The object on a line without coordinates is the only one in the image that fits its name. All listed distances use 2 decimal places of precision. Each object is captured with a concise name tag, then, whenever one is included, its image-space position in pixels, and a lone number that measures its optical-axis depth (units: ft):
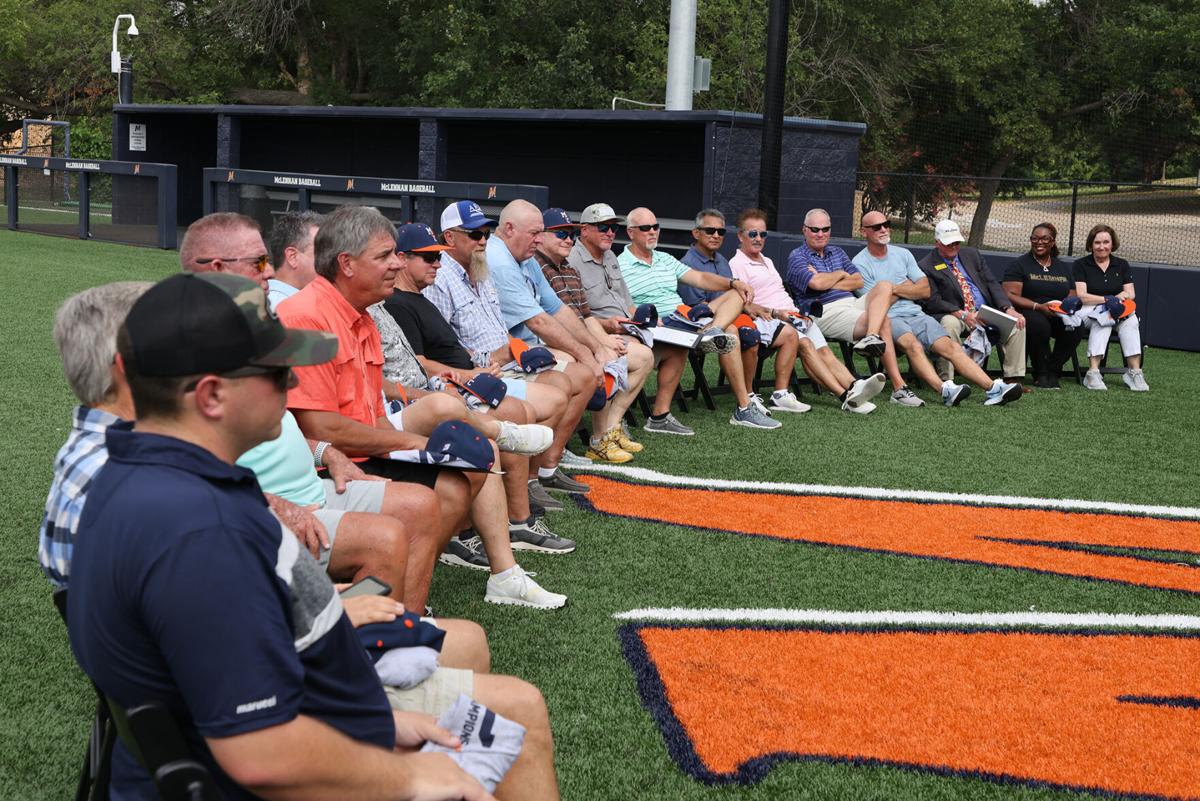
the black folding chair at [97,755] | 7.59
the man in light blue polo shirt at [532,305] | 22.90
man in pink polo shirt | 31.73
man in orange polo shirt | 14.48
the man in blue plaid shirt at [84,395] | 8.92
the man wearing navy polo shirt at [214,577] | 6.22
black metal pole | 42.47
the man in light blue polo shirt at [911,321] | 33.47
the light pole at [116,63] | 85.42
